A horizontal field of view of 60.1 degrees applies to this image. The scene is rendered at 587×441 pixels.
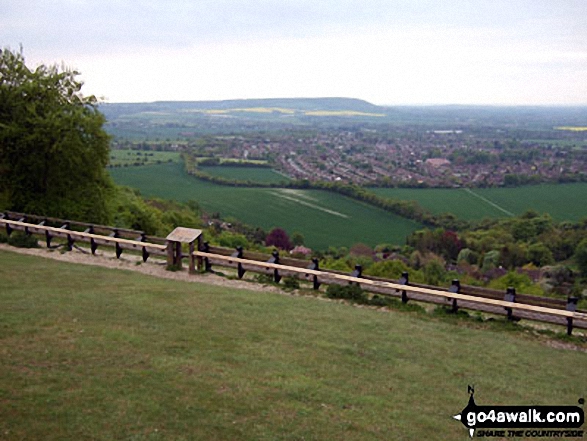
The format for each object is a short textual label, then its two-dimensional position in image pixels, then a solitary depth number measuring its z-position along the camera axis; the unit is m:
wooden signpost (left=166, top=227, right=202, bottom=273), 15.91
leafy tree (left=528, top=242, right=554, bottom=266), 67.25
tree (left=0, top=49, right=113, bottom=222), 24.56
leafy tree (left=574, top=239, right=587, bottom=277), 61.34
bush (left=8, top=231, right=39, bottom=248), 18.69
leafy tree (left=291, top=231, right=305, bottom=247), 67.94
